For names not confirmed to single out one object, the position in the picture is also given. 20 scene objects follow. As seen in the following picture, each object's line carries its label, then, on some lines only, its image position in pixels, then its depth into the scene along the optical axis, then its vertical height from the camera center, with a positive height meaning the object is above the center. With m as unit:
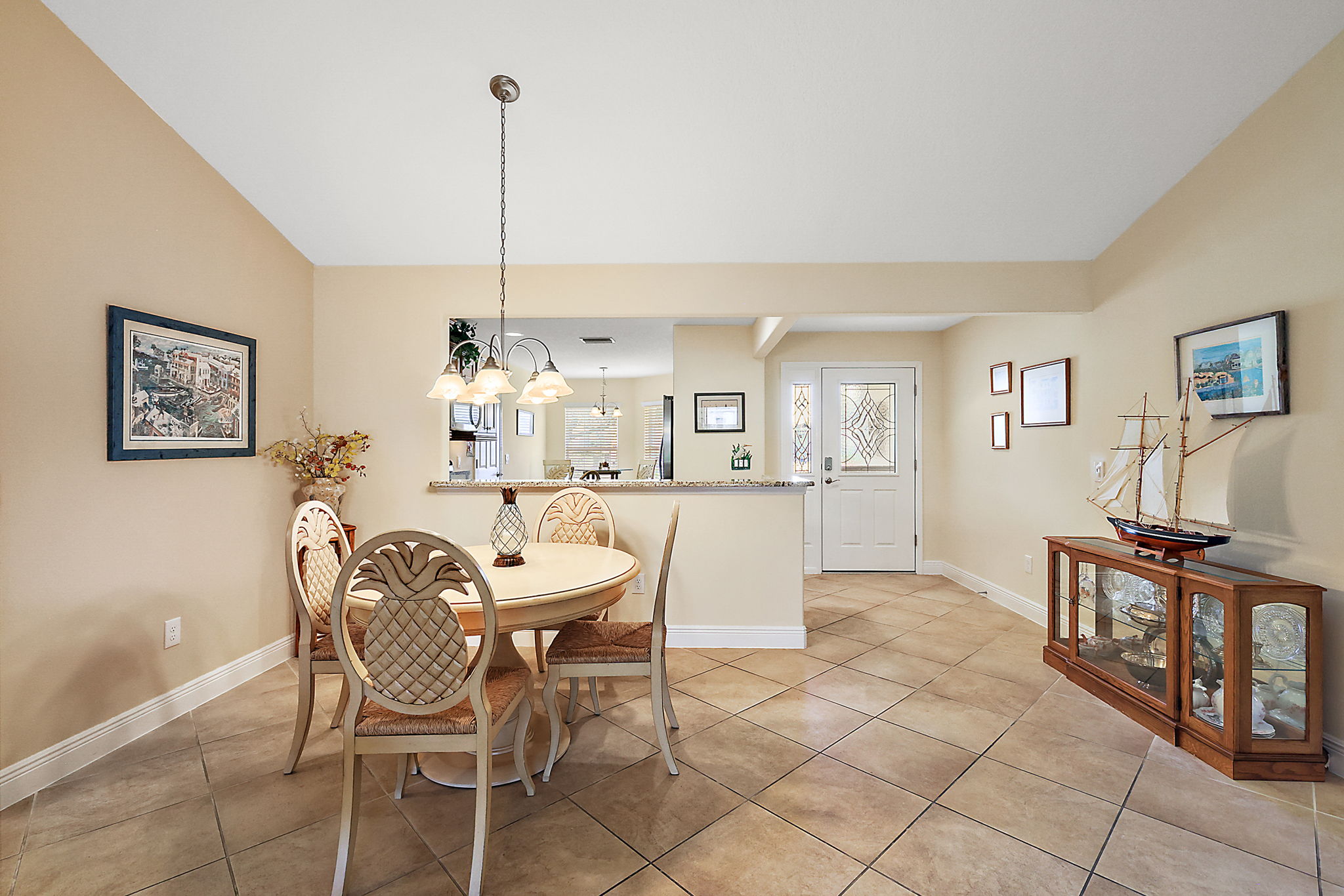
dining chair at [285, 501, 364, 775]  2.12 -0.52
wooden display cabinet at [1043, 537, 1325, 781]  2.13 -0.82
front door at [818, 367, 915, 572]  5.55 -0.14
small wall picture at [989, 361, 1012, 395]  4.42 +0.54
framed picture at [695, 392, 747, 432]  5.54 +0.35
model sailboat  2.58 -0.13
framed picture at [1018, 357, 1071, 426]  3.75 +0.37
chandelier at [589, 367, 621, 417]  9.52 +0.67
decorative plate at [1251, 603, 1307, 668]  2.16 -0.66
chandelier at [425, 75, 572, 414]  2.29 +0.27
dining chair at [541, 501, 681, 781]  2.15 -0.76
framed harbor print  2.40 +0.27
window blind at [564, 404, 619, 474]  10.29 +0.21
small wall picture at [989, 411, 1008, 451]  4.48 +0.15
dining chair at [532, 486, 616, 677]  3.19 -0.36
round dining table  1.90 -0.49
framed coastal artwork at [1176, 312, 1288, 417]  2.38 +0.37
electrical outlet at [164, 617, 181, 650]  2.64 -0.81
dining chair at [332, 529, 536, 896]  1.54 -0.58
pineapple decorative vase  2.37 -0.33
